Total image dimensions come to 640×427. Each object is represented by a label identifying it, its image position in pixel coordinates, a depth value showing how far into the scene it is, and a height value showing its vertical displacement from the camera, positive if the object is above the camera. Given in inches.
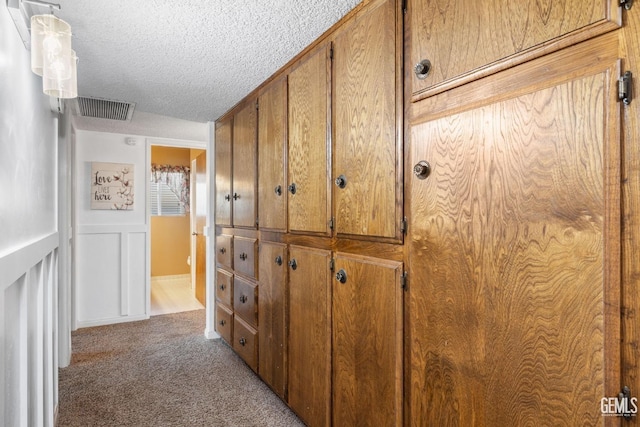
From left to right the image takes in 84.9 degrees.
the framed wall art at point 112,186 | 149.1 +11.1
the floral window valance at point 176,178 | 226.4 +22.0
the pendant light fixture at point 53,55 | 44.4 +20.6
